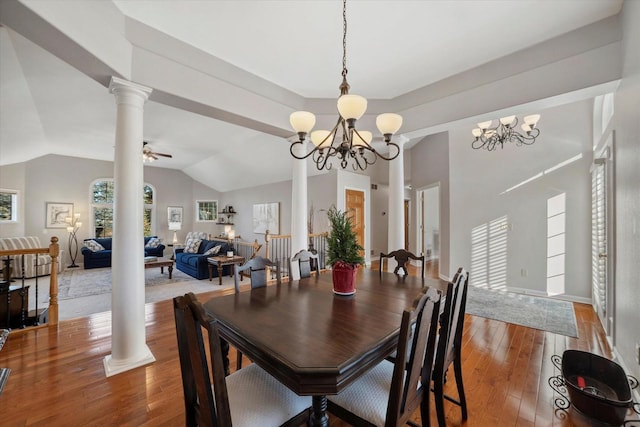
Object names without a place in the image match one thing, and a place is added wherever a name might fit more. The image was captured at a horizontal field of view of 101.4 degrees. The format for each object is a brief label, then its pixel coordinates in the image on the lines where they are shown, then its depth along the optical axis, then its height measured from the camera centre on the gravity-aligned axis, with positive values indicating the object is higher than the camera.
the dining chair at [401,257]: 2.67 -0.45
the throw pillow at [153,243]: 8.07 -0.91
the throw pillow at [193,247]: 7.36 -0.94
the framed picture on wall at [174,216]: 9.28 -0.08
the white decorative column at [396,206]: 3.61 +0.10
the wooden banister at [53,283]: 2.95 -0.81
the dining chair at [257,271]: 2.06 -0.47
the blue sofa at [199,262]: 6.20 -1.19
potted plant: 1.80 -0.27
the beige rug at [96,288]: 4.17 -1.50
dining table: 0.98 -0.57
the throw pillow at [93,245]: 7.29 -0.89
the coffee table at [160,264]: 5.80 -1.14
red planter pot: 1.82 -0.45
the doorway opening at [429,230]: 6.72 -0.48
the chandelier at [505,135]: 3.65 +1.23
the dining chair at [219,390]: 0.94 -0.82
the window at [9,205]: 6.31 +0.22
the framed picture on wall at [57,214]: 7.16 +0.00
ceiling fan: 5.82 +1.36
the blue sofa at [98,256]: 7.11 -1.17
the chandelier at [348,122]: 1.81 +0.70
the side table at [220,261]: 5.67 -1.07
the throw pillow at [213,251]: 6.44 -0.93
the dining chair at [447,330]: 1.43 -0.67
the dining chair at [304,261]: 2.52 -0.47
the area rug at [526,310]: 3.15 -1.35
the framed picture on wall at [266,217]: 7.84 -0.12
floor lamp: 7.45 -0.57
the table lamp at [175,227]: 9.15 -0.47
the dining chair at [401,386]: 1.04 -0.84
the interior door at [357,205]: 6.70 +0.22
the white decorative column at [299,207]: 3.65 +0.09
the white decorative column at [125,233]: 2.25 -0.16
